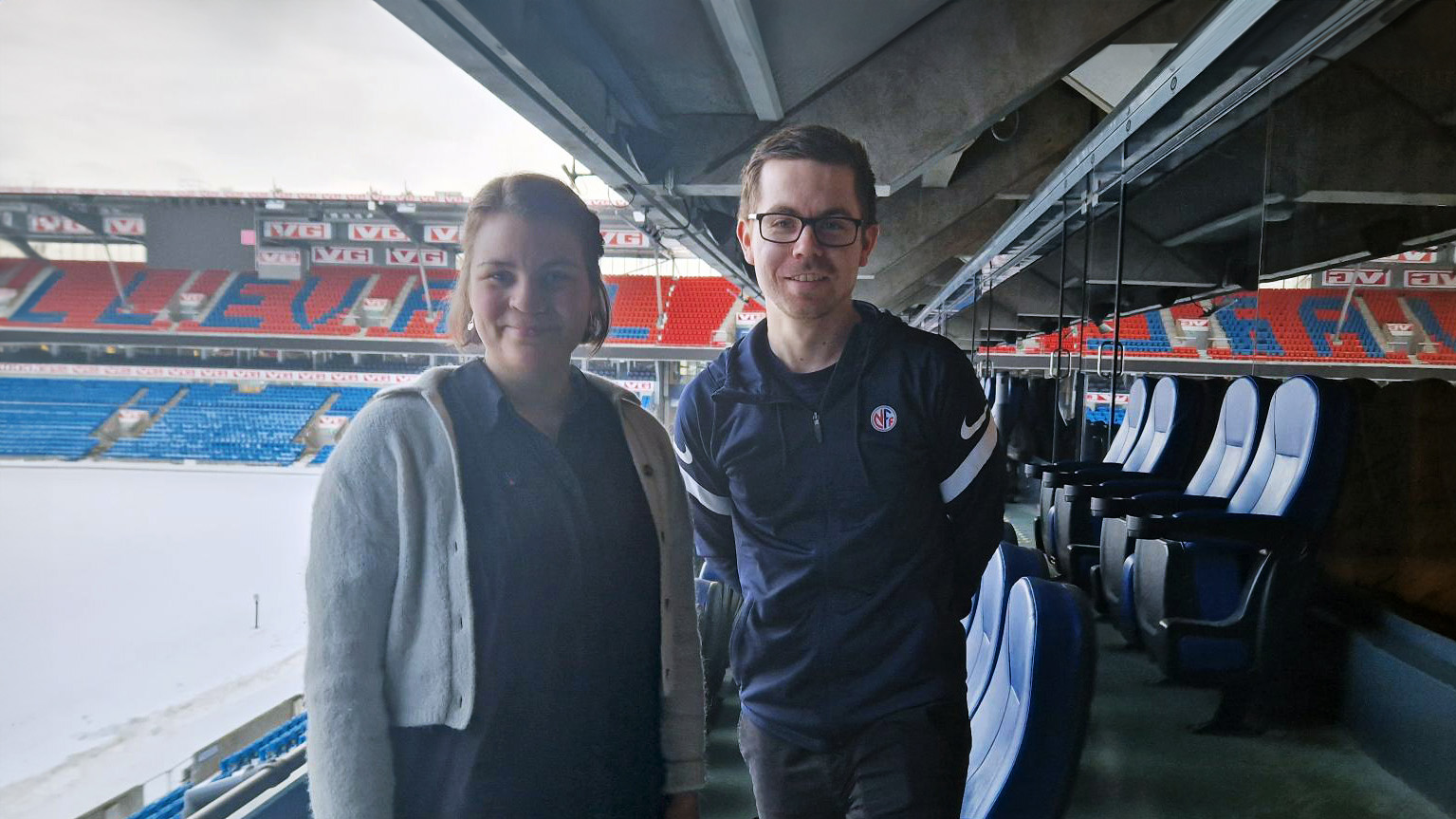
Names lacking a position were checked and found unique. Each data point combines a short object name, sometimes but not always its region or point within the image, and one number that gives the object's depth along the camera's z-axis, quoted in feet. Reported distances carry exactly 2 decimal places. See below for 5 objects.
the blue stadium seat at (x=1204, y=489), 7.19
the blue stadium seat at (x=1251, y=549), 6.21
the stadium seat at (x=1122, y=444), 11.61
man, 3.06
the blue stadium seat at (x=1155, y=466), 10.05
